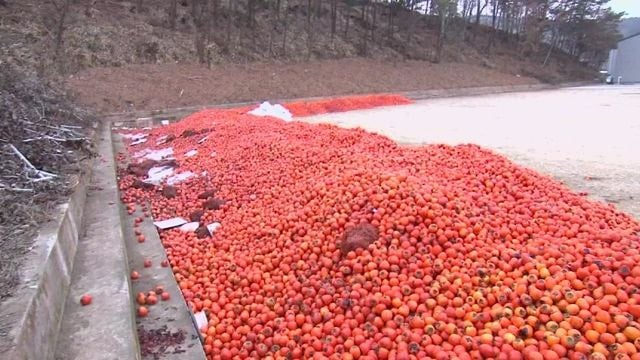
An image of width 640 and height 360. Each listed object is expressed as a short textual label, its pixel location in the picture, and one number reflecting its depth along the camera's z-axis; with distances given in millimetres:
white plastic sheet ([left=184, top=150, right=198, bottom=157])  7456
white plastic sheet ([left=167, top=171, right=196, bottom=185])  6109
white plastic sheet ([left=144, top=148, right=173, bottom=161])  7879
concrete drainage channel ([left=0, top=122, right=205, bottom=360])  2109
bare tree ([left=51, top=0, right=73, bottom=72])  15284
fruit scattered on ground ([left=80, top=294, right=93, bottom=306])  2674
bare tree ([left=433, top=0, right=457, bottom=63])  27820
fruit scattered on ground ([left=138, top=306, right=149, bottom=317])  2976
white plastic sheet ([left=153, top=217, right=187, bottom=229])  4543
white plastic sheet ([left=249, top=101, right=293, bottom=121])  12445
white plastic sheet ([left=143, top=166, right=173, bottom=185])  6220
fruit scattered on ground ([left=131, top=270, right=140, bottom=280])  3428
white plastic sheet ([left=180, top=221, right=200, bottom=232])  4434
